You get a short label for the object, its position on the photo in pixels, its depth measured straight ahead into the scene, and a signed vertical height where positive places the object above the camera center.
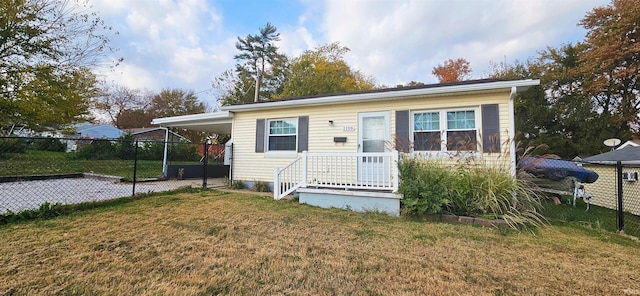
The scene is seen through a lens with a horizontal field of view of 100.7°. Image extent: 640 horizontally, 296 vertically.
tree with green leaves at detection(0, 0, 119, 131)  8.98 +3.81
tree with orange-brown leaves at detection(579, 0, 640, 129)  13.16 +5.45
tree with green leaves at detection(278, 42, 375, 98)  20.94 +7.33
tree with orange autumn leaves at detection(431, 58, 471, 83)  20.14 +7.14
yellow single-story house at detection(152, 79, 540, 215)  5.37 +0.74
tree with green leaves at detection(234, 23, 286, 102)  23.89 +9.80
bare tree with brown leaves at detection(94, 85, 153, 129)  29.00 +5.70
